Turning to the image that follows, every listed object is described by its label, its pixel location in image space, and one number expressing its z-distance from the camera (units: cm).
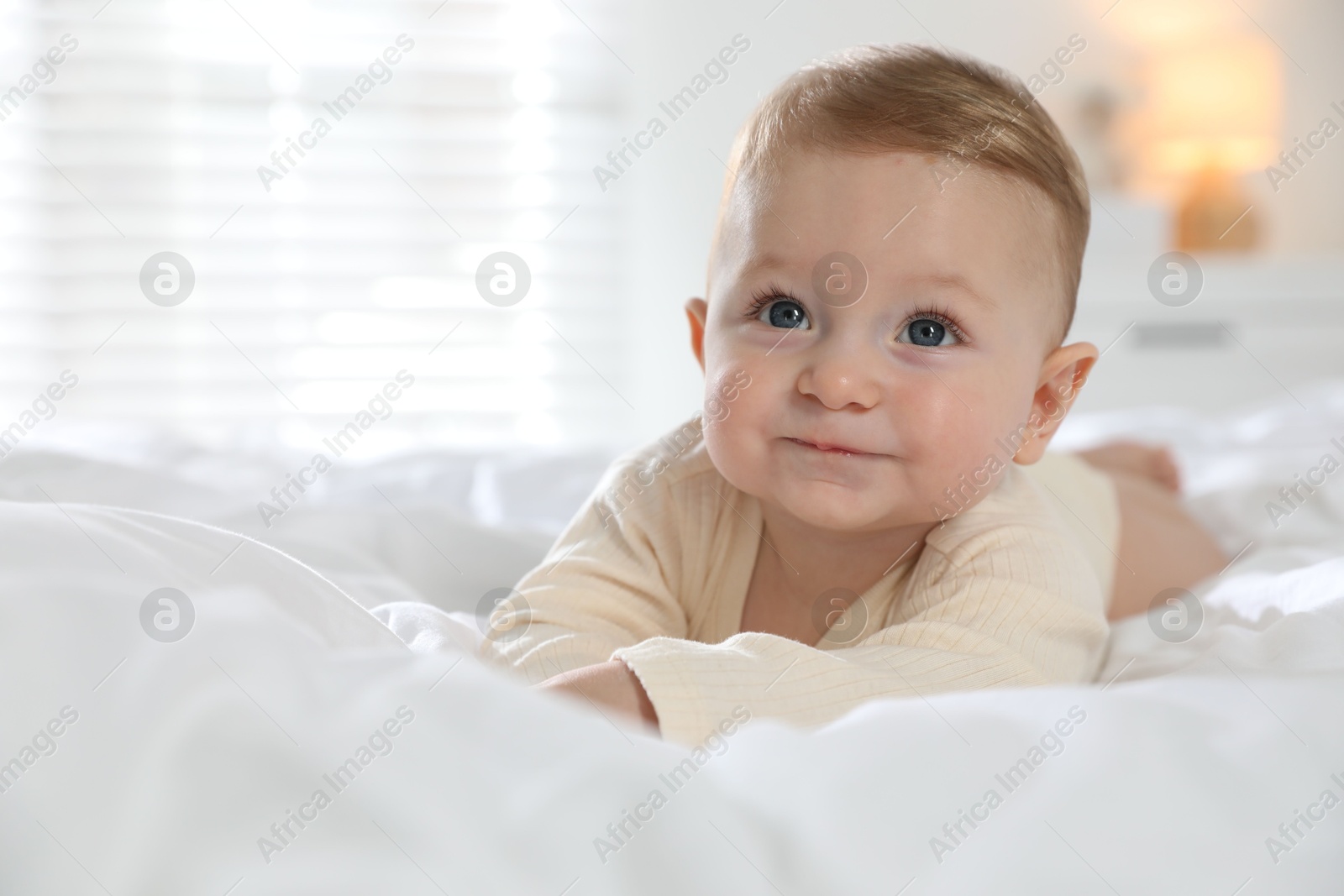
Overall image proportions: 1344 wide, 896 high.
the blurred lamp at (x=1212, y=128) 282
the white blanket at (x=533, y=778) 37
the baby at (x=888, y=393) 68
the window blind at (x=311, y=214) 278
